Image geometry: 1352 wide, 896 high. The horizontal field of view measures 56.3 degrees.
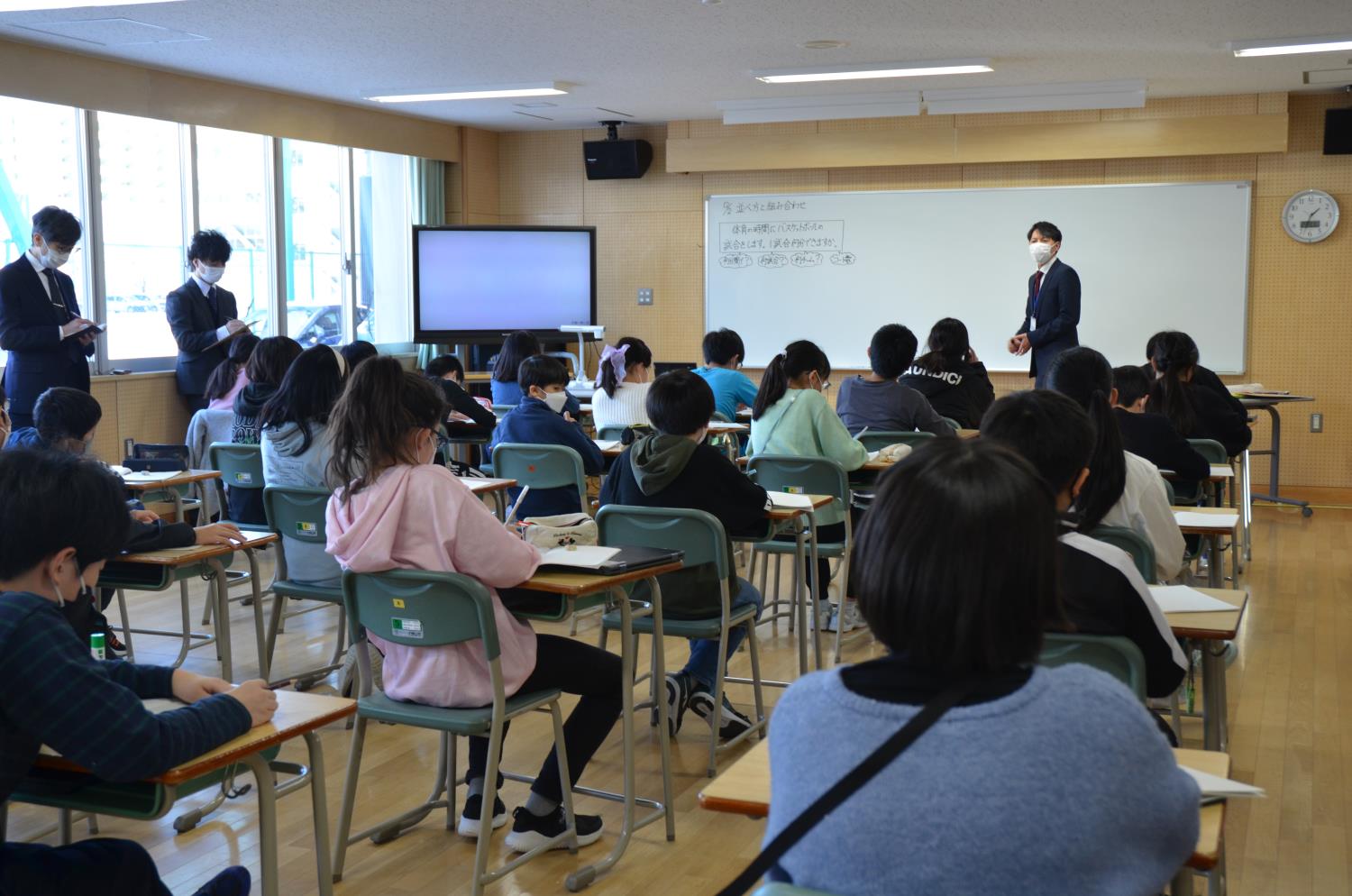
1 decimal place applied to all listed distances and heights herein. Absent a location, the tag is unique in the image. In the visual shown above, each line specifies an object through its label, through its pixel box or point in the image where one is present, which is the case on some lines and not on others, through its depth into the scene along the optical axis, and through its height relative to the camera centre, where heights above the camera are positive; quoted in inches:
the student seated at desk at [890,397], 212.1 -12.5
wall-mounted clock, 333.1 +28.3
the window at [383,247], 379.2 +23.6
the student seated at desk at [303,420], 166.4 -12.8
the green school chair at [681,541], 135.6 -23.7
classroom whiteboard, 344.5 +17.1
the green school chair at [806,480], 183.6 -23.0
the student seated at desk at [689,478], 142.7 -17.8
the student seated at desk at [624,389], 259.1 -13.3
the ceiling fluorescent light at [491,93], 320.5 +59.7
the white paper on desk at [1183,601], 104.0 -23.2
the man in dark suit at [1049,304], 273.4 +4.3
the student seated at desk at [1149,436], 183.3 -16.5
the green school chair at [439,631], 104.8 -26.0
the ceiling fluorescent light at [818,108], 340.6 +59.4
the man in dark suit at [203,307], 279.0 +3.8
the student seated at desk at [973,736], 45.6 -15.1
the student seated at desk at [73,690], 69.2 -20.9
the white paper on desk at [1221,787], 59.5 -22.3
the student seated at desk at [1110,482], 110.3 -14.8
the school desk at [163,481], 180.7 -22.8
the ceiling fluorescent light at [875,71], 291.3 +59.4
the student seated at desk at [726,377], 273.0 -11.5
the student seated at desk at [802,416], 191.8 -14.2
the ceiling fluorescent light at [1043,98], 319.0 +58.7
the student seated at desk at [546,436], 205.0 -18.6
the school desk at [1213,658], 100.0 -29.9
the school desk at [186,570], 136.9 -28.6
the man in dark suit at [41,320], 237.0 +0.8
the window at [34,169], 264.2 +33.2
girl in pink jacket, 109.3 -18.9
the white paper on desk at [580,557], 115.8 -21.8
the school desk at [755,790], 63.1 -24.6
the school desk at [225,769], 73.4 -27.6
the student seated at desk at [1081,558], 86.7 -16.1
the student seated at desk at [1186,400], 220.4 -13.8
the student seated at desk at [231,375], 258.4 -10.4
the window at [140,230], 290.2 +22.3
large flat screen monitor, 384.2 +13.4
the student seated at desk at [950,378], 235.8 -10.1
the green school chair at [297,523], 154.4 -24.5
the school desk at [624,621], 113.3 -29.1
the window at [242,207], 318.7 +30.2
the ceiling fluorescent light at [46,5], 221.5 +56.3
